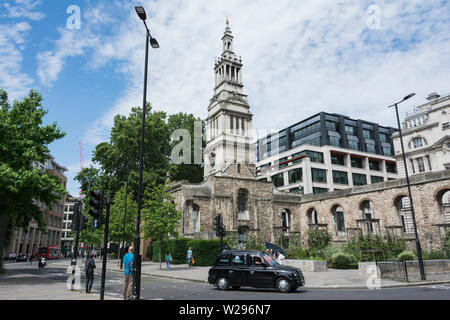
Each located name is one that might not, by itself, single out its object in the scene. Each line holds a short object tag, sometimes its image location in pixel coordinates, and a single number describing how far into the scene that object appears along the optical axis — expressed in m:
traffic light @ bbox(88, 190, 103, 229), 9.75
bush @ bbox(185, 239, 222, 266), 27.00
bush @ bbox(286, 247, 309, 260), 25.14
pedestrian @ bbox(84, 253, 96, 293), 12.30
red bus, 53.28
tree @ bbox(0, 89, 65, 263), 15.70
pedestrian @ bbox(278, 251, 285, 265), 19.06
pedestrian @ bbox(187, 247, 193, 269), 24.64
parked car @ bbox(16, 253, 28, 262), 47.91
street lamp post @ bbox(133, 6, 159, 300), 9.18
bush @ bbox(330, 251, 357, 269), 21.55
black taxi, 12.27
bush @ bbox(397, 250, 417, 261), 20.02
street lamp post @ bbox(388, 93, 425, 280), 15.33
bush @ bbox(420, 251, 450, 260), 20.73
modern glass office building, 56.19
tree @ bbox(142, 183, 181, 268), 24.73
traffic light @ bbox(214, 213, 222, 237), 18.66
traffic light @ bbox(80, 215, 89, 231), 12.70
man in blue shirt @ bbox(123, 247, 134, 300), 10.23
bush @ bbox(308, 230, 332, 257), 26.39
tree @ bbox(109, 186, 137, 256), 30.62
